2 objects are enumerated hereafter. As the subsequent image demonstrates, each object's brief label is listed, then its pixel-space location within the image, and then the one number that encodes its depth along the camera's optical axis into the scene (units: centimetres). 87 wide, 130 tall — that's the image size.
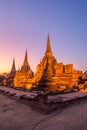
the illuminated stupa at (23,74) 2818
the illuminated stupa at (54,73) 1508
